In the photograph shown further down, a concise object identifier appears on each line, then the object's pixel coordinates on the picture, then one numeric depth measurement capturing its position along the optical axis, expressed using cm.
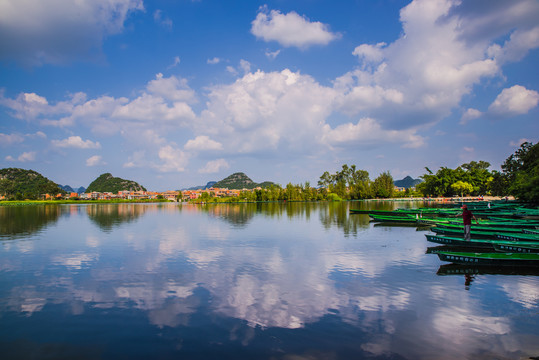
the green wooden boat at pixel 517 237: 1662
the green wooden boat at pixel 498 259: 1277
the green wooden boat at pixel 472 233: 1905
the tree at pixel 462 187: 9431
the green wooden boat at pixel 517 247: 1412
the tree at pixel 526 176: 3403
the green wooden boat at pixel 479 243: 1438
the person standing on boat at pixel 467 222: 1717
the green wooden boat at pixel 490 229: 2012
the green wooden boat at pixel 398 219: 3278
